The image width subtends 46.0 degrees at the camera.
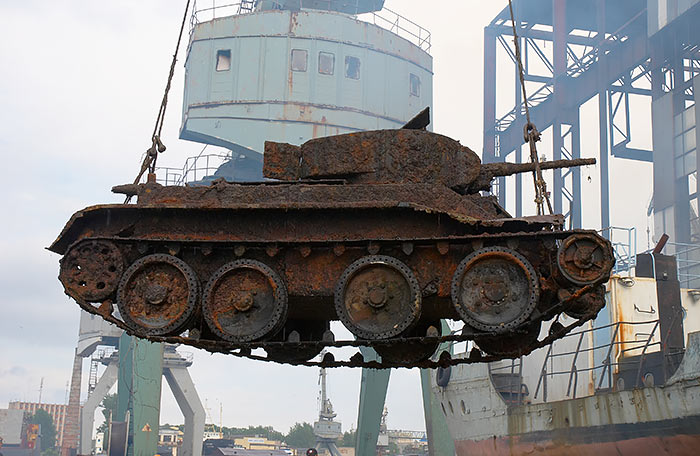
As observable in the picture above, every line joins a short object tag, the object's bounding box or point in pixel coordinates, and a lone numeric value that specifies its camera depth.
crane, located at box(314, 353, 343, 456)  58.72
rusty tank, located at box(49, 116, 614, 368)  9.35
